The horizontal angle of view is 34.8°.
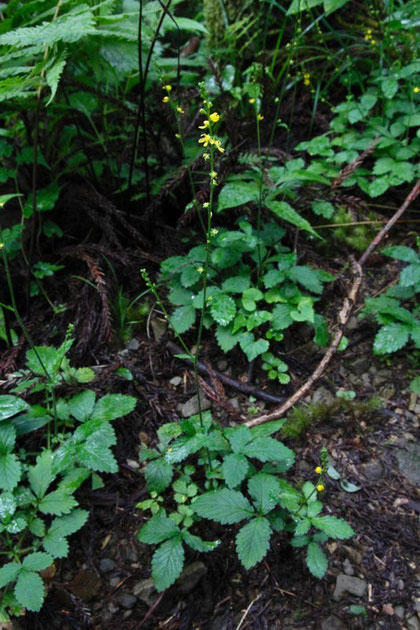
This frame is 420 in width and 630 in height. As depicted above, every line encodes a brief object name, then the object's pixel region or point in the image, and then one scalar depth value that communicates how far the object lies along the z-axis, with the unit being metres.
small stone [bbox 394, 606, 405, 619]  0.67
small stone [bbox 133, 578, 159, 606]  0.71
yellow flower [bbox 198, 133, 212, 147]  0.59
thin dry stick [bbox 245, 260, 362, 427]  0.81
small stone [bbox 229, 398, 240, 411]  0.85
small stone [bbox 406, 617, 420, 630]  0.66
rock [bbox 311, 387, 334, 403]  0.85
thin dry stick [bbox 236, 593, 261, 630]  0.68
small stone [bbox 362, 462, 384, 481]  0.78
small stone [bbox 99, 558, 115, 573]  0.73
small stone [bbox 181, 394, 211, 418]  0.85
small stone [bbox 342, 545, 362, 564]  0.71
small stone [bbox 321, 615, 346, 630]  0.67
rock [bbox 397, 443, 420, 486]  0.77
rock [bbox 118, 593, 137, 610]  0.71
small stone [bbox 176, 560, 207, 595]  0.71
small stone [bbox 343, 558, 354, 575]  0.71
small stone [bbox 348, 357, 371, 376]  0.88
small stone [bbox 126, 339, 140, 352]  0.91
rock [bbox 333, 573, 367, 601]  0.69
